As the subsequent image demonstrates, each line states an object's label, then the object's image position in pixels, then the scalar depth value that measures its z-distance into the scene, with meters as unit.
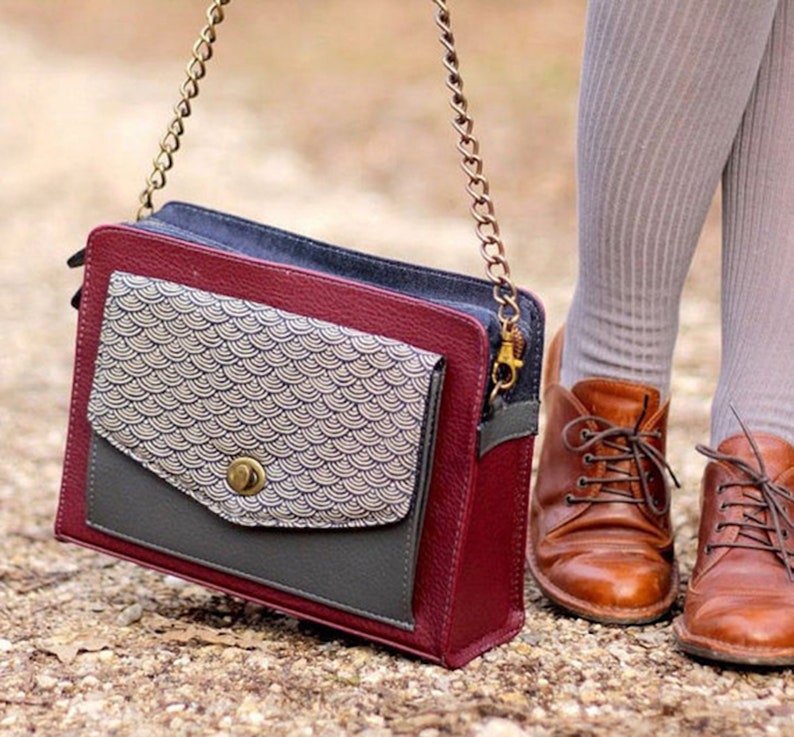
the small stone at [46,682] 1.85
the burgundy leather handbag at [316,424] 1.82
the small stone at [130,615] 1.94
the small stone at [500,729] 1.76
